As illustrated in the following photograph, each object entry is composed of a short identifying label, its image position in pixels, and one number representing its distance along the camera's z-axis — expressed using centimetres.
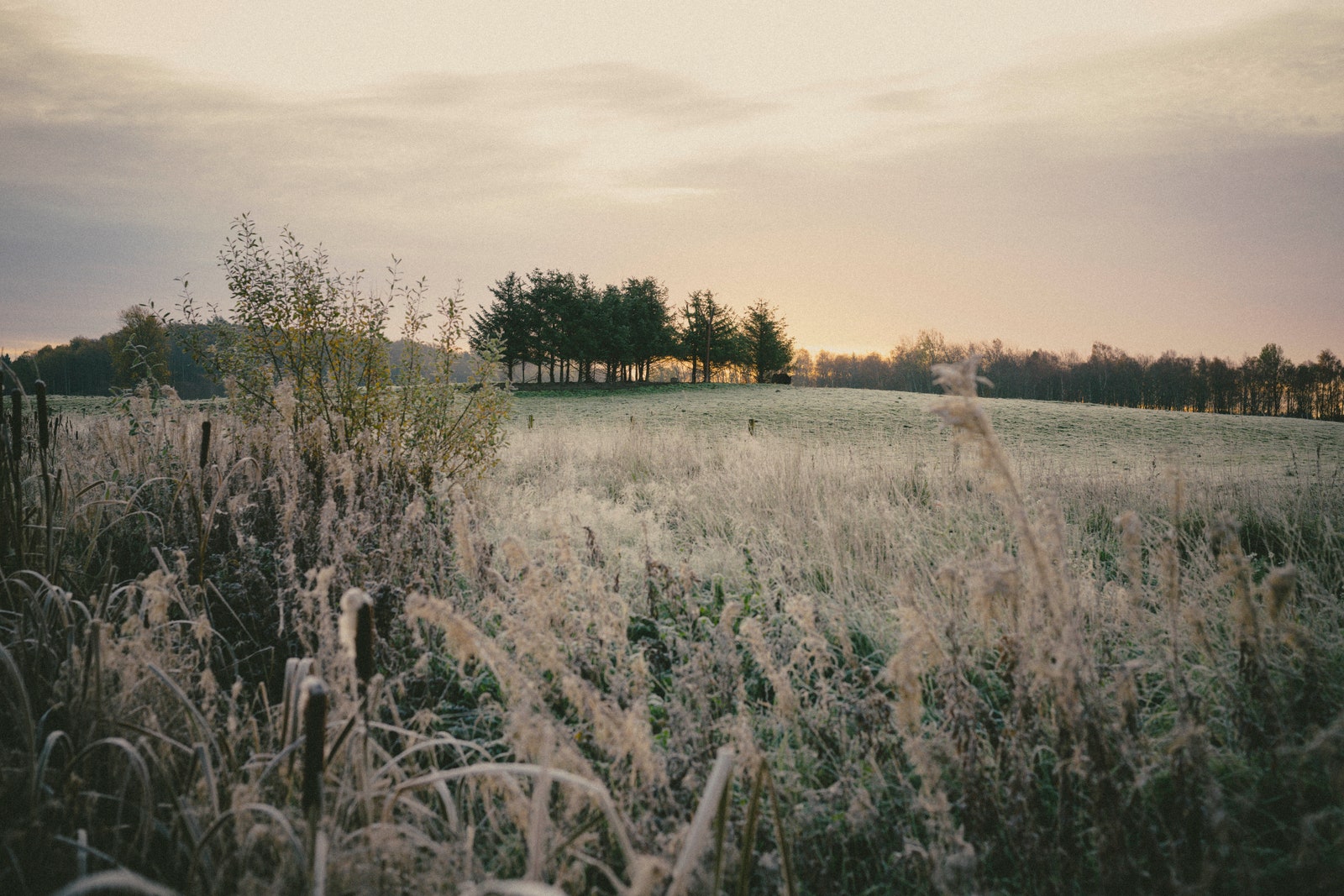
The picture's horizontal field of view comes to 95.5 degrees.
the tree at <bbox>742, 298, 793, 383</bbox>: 5797
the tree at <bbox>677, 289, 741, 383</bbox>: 5662
